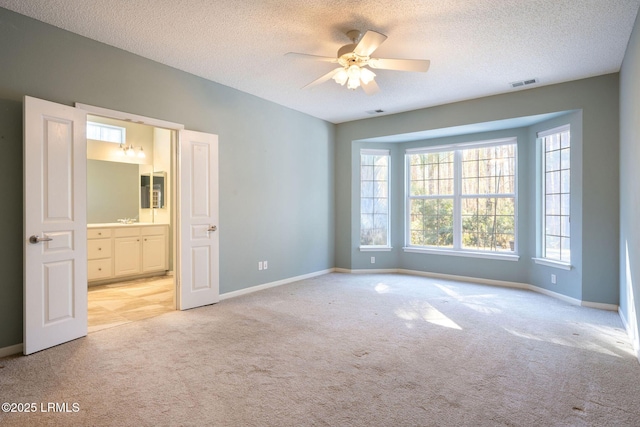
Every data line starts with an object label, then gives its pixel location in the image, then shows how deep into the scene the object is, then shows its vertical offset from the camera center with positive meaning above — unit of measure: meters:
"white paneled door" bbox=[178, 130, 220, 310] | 4.19 -0.10
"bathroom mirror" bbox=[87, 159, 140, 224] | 6.14 +0.40
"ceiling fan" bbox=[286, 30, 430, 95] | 3.03 +1.34
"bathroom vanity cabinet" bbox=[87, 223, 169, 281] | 5.48 -0.62
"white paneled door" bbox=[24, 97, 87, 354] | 2.91 -0.10
